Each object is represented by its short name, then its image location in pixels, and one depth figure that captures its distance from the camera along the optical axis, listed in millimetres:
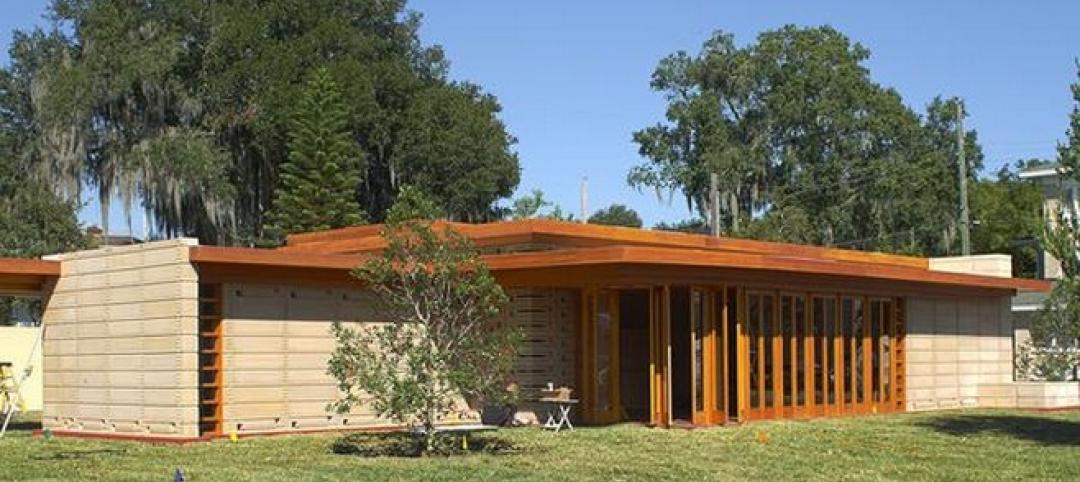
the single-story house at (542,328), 18547
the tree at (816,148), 53469
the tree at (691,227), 56969
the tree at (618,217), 95438
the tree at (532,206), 61812
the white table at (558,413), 20047
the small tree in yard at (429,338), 15438
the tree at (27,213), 36844
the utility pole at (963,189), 39531
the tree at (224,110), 39562
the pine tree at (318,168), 38188
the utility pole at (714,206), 45594
